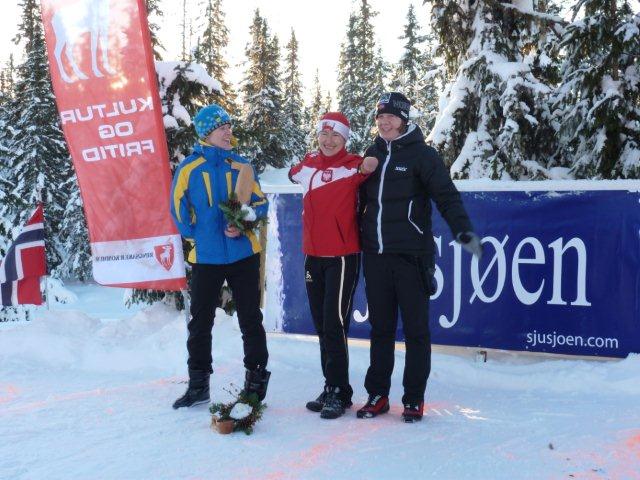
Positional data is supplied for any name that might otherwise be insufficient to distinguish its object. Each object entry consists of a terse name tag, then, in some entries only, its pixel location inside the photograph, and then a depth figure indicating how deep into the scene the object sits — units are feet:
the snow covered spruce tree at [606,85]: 23.56
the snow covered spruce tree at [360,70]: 149.28
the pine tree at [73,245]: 95.55
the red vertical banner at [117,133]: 17.06
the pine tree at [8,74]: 209.15
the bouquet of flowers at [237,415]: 11.06
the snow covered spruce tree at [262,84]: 123.54
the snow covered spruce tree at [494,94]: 29.09
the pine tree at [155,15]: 41.93
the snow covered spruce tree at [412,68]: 139.74
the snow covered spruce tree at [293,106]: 147.84
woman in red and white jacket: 12.25
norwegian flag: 21.85
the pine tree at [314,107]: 212.09
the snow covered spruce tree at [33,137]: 87.51
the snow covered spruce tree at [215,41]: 123.54
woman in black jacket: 11.84
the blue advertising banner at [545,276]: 14.67
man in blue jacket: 12.70
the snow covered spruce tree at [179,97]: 23.01
